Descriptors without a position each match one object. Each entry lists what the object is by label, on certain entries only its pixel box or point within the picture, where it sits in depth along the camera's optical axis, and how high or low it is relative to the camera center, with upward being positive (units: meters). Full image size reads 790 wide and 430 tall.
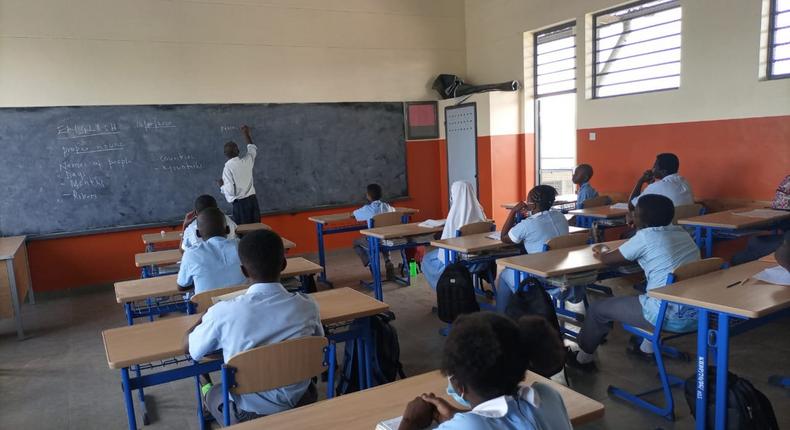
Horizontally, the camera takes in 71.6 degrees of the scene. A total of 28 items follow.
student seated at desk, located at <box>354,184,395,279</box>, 5.86 -0.72
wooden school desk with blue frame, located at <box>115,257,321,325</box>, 3.22 -0.81
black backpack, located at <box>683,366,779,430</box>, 2.34 -1.21
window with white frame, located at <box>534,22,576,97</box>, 7.18 +0.99
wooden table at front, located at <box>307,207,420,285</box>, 6.12 -0.87
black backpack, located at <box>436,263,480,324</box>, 3.94 -1.10
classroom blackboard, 5.90 -0.06
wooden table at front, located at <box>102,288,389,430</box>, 2.18 -0.79
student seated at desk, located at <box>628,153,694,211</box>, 5.16 -0.52
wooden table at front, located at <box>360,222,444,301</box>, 4.94 -0.85
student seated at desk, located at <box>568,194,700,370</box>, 2.88 -0.70
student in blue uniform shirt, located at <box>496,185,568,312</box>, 3.94 -0.67
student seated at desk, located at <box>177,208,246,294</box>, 3.11 -0.62
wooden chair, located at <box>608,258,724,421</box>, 2.80 -1.08
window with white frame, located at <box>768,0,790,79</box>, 4.96 +0.73
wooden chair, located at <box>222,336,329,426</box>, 1.93 -0.78
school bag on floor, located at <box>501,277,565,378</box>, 3.21 -1.00
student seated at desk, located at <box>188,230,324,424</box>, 2.04 -0.63
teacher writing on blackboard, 6.42 -0.39
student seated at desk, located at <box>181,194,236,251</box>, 4.16 -0.59
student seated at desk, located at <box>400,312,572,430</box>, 1.15 -0.50
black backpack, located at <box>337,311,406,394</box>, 2.87 -1.08
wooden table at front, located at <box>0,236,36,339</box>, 4.62 -1.04
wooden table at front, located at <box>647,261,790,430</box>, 2.36 -0.79
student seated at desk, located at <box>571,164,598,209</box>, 6.21 -0.56
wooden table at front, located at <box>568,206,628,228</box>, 5.35 -0.81
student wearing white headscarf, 4.76 -0.64
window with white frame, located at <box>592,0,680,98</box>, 5.89 +0.91
